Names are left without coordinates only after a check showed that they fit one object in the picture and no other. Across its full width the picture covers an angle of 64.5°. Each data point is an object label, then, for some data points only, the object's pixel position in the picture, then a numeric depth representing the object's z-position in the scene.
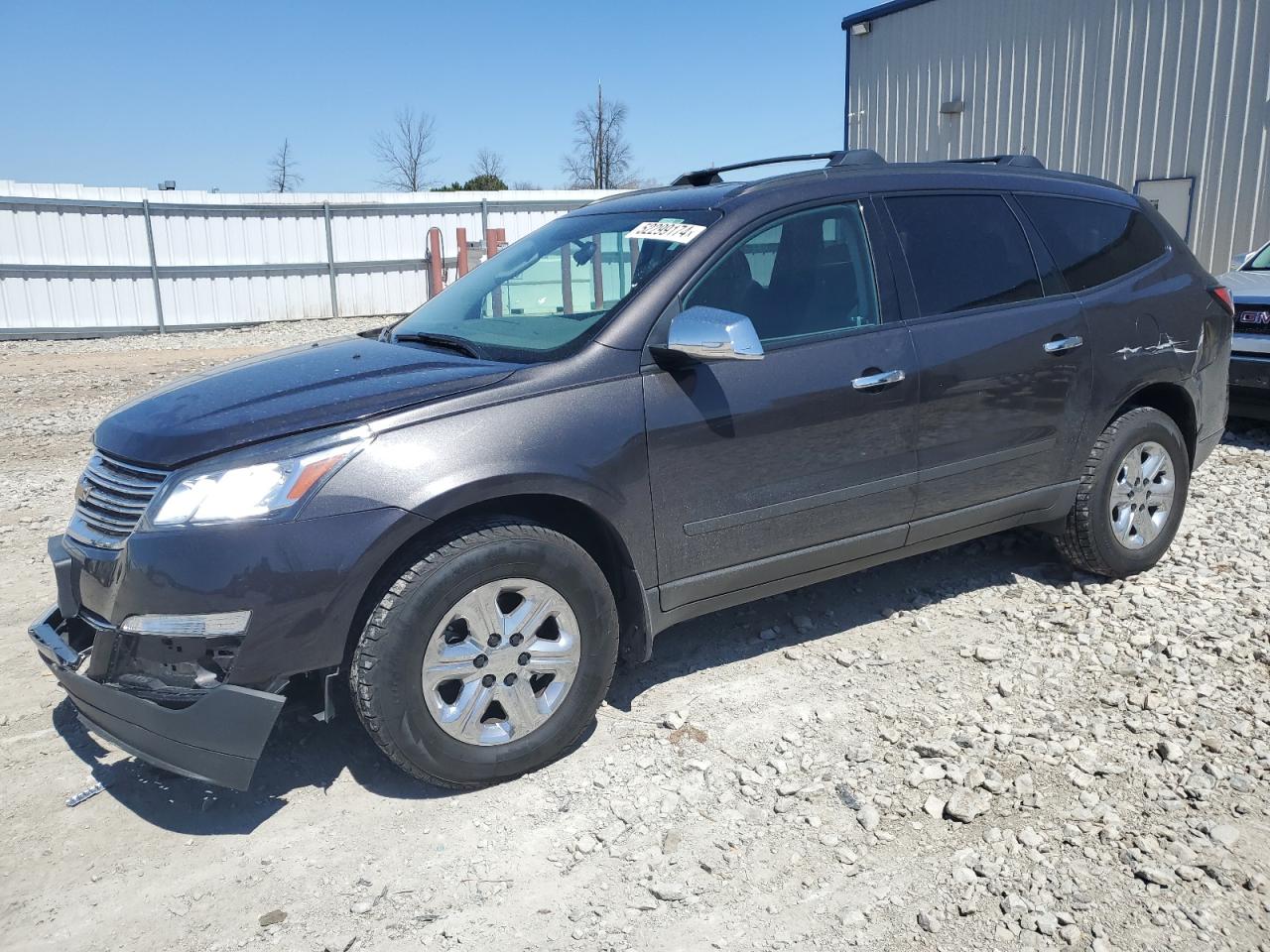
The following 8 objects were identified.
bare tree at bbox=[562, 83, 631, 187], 40.62
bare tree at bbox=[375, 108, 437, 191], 41.12
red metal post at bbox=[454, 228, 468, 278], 19.19
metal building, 12.51
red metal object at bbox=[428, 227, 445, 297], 19.64
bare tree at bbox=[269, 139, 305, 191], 40.94
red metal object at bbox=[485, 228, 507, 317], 19.14
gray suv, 2.78
